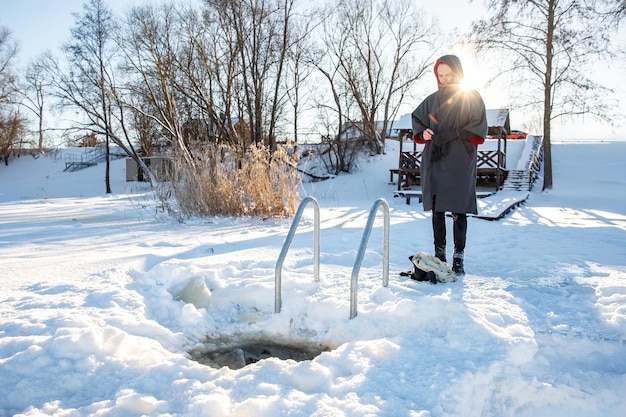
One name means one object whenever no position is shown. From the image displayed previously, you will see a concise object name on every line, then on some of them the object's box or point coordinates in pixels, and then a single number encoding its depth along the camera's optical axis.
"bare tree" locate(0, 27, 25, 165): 29.06
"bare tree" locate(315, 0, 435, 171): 28.06
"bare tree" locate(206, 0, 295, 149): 17.98
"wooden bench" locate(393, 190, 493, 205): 13.42
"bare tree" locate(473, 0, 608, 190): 16.75
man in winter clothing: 3.68
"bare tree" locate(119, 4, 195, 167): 17.78
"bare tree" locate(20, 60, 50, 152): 19.58
